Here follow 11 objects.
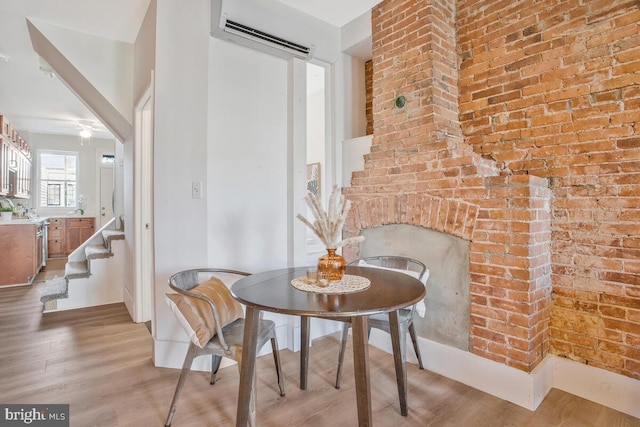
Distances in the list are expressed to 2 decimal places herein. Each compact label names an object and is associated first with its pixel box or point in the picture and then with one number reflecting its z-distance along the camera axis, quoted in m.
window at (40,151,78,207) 7.19
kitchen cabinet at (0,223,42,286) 4.53
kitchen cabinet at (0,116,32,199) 4.94
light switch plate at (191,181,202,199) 2.39
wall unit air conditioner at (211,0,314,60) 2.37
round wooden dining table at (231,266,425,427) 1.36
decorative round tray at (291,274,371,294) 1.61
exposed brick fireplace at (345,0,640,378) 1.84
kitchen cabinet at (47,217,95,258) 6.82
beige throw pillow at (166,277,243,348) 1.66
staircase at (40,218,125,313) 3.59
